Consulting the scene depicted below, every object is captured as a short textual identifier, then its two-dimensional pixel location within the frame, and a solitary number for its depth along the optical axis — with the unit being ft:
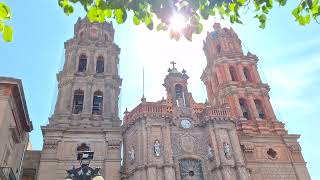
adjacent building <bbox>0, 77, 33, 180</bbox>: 36.45
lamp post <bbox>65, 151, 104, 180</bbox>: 24.44
